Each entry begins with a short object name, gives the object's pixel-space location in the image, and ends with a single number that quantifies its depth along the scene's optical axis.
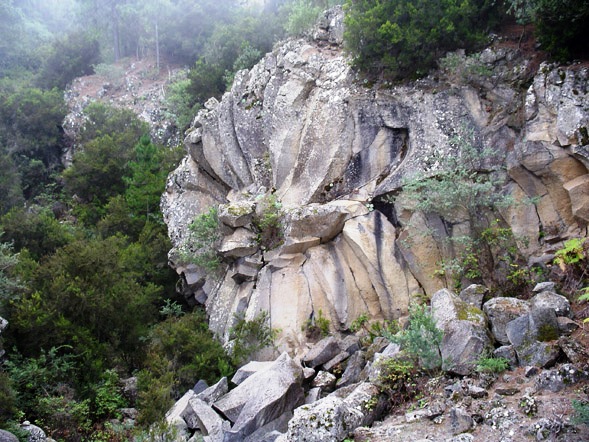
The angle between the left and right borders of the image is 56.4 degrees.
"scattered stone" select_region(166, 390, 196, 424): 12.32
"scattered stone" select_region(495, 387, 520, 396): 8.53
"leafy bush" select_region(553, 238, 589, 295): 11.59
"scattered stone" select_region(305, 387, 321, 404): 12.14
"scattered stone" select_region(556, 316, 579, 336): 9.62
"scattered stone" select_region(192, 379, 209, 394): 13.80
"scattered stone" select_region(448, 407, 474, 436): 7.93
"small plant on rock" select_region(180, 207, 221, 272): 18.05
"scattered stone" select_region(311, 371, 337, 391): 12.61
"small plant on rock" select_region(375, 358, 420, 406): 9.79
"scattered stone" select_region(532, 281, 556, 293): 11.42
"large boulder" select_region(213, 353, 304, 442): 11.10
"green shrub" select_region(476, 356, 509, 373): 9.30
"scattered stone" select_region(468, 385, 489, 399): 8.65
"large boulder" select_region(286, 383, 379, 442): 8.70
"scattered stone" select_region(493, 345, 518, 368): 9.55
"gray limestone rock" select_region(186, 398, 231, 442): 11.29
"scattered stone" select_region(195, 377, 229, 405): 12.52
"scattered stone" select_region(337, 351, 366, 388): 12.21
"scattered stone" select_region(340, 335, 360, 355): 13.97
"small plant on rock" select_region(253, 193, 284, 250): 16.95
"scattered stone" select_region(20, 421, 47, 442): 11.13
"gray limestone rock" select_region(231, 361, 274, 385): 13.00
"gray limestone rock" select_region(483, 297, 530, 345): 10.48
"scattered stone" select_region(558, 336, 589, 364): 8.54
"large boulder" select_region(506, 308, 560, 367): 9.07
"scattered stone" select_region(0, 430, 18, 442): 9.94
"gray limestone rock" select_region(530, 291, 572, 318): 10.15
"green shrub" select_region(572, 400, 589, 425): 6.70
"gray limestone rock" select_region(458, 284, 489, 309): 12.08
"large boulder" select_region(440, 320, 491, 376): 9.66
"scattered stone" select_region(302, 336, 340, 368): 13.77
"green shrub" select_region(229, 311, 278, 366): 14.99
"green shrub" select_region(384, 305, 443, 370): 9.86
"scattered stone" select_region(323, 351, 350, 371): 13.45
